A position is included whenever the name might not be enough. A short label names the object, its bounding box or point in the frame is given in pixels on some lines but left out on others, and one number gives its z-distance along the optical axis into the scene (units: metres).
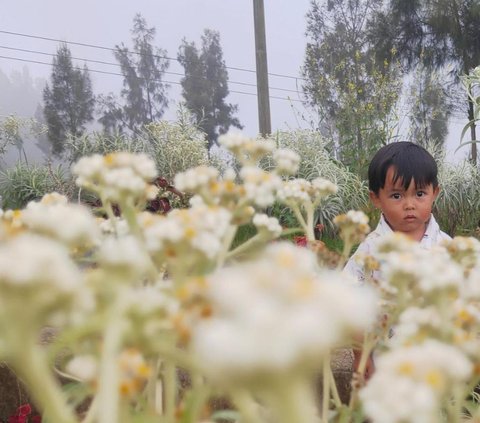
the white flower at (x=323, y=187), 0.50
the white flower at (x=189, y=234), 0.25
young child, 1.29
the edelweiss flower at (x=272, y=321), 0.12
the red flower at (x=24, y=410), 1.15
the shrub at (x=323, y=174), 3.61
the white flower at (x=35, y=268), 0.16
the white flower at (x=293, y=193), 0.47
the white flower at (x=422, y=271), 0.26
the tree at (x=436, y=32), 8.61
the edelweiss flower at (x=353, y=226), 0.46
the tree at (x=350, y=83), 4.59
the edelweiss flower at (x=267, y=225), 0.39
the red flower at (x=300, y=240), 1.55
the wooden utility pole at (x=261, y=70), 4.64
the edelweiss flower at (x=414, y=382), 0.16
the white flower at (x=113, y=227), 0.38
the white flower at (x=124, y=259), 0.20
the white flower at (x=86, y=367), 0.26
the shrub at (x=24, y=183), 4.00
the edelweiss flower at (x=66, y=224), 0.20
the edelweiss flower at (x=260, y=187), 0.34
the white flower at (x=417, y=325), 0.26
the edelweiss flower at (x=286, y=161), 0.44
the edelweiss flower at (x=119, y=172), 0.31
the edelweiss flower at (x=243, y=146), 0.41
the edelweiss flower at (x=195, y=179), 0.33
